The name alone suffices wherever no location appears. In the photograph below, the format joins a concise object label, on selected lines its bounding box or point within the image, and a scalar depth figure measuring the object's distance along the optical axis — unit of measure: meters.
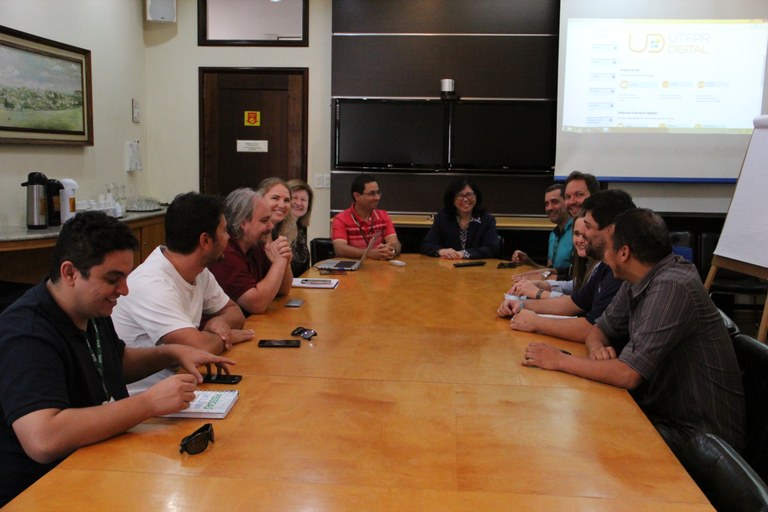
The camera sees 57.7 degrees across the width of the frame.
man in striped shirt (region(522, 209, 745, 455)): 2.08
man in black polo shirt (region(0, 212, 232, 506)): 1.44
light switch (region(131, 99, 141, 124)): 6.25
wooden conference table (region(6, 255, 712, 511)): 1.31
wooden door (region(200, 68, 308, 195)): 6.46
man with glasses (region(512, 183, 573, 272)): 4.52
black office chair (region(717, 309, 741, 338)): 2.45
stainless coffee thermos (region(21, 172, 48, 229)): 4.44
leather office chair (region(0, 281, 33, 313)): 3.40
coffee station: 4.11
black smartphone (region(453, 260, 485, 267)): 4.59
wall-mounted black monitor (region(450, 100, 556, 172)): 6.12
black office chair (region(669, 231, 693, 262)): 4.96
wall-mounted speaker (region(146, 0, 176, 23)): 6.28
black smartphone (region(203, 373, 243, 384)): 1.95
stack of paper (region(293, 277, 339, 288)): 3.59
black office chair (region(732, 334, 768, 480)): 2.00
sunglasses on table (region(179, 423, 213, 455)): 1.47
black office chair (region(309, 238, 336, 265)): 5.23
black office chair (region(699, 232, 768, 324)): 5.33
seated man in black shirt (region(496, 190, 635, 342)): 2.65
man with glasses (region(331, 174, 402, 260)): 4.99
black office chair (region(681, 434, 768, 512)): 1.28
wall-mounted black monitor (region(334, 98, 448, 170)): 6.20
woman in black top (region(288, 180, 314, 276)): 4.55
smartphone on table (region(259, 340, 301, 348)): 2.35
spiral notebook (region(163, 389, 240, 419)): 1.67
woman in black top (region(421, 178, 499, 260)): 5.15
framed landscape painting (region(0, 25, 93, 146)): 4.48
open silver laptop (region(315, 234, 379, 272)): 4.22
